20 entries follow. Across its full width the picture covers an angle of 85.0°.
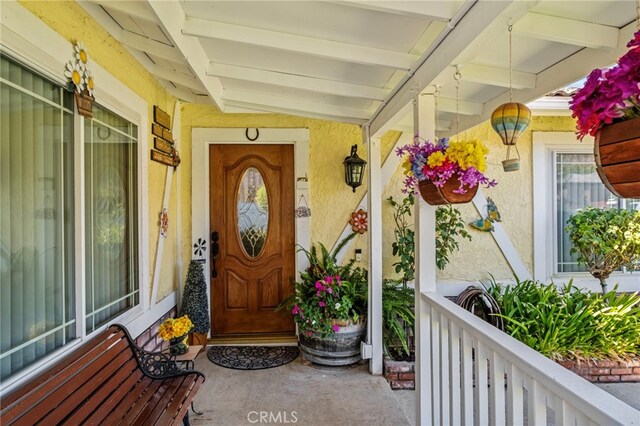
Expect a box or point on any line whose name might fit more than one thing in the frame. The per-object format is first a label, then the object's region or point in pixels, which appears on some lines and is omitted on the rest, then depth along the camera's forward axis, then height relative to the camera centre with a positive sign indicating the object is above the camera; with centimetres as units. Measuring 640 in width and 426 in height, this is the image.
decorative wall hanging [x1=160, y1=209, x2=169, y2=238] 301 -9
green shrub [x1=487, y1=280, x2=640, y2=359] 280 -95
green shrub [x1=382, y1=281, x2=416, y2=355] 299 -97
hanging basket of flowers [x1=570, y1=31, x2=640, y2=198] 81 +23
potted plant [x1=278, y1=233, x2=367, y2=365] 301 -92
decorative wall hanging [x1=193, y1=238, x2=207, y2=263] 354 -37
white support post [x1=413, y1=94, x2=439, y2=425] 194 -32
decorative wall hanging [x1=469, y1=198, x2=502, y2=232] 375 -9
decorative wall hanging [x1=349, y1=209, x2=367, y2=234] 364 -10
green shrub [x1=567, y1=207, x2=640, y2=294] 320 -28
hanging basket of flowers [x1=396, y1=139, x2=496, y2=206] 148 +19
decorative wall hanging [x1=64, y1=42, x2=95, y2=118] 178 +70
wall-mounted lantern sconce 349 +44
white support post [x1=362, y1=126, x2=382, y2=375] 294 -36
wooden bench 135 -83
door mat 310 -135
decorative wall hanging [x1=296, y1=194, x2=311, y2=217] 361 +3
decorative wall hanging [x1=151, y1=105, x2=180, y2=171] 291 +63
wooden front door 364 -22
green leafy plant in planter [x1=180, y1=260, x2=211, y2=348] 322 -84
